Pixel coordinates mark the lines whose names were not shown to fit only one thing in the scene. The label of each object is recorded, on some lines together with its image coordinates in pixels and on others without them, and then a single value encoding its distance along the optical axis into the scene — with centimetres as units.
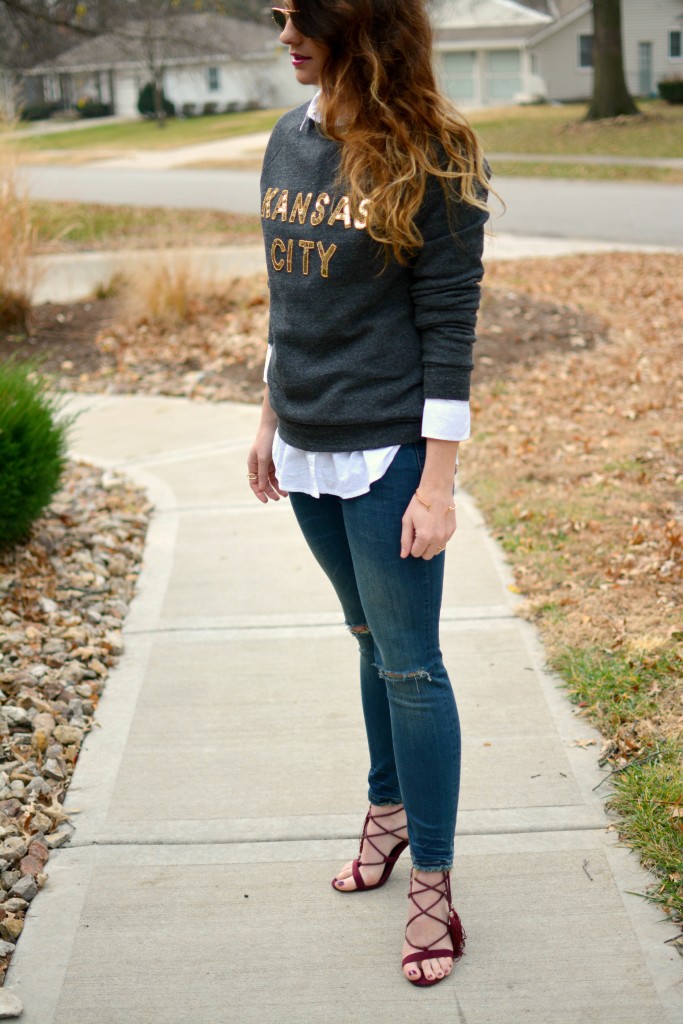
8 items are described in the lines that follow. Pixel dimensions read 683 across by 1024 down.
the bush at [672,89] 3309
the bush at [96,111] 5681
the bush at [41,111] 5178
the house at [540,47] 4156
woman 198
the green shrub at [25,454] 430
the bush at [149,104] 5351
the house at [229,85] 5134
